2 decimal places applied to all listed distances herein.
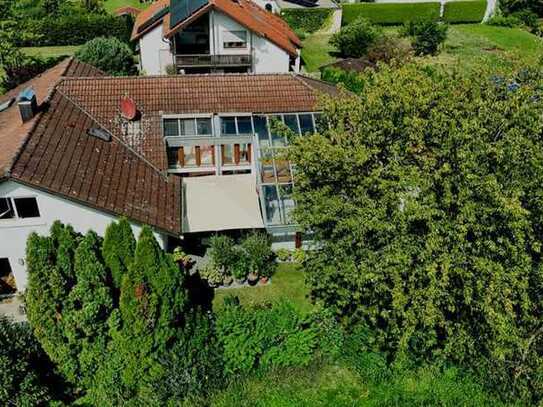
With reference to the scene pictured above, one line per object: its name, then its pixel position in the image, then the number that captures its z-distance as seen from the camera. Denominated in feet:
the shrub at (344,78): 142.10
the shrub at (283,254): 87.86
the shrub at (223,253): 81.92
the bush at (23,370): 54.08
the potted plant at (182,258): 83.85
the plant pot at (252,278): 83.35
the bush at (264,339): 64.28
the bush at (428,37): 197.57
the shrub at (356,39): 188.65
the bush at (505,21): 243.40
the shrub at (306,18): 223.10
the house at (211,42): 147.33
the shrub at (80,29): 205.36
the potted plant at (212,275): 82.28
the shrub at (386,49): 175.63
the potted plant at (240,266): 82.38
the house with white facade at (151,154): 74.69
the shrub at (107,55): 156.25
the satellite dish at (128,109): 96.58
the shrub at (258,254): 82.58
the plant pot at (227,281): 82.94
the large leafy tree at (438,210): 51.78
